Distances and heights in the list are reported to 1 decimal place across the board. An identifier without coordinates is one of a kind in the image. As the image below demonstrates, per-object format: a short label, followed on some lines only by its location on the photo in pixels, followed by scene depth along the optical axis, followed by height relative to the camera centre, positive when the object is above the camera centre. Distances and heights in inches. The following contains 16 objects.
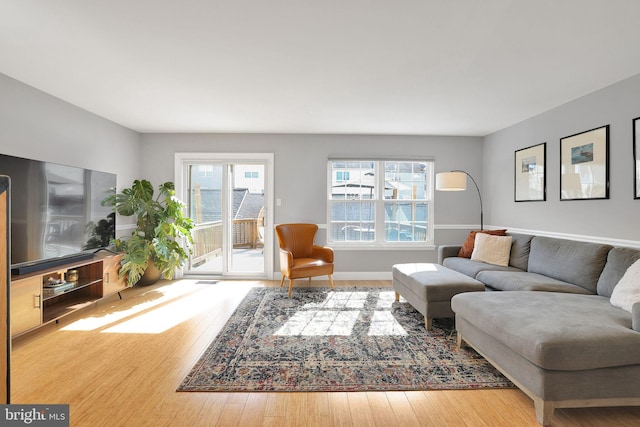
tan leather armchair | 162.9 -23.8
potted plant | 158.4 -12.3
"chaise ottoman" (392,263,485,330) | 116.9 -29.0
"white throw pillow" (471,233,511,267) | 149.1 -17.7
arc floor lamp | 165.3 +17.3
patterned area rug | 82.7 -44.7
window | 201.5 +6.8
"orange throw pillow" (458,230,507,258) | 161.5 -15.7
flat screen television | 106.7 -1.3
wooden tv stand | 101.6 -31.9
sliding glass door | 199.2 -0.3
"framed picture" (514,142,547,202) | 151.6 +20.7
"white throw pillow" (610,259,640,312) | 84.1 -20.9
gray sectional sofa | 65.8 -27.3
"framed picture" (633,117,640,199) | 107.4 +20.4
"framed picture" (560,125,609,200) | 119.7 +20.4
